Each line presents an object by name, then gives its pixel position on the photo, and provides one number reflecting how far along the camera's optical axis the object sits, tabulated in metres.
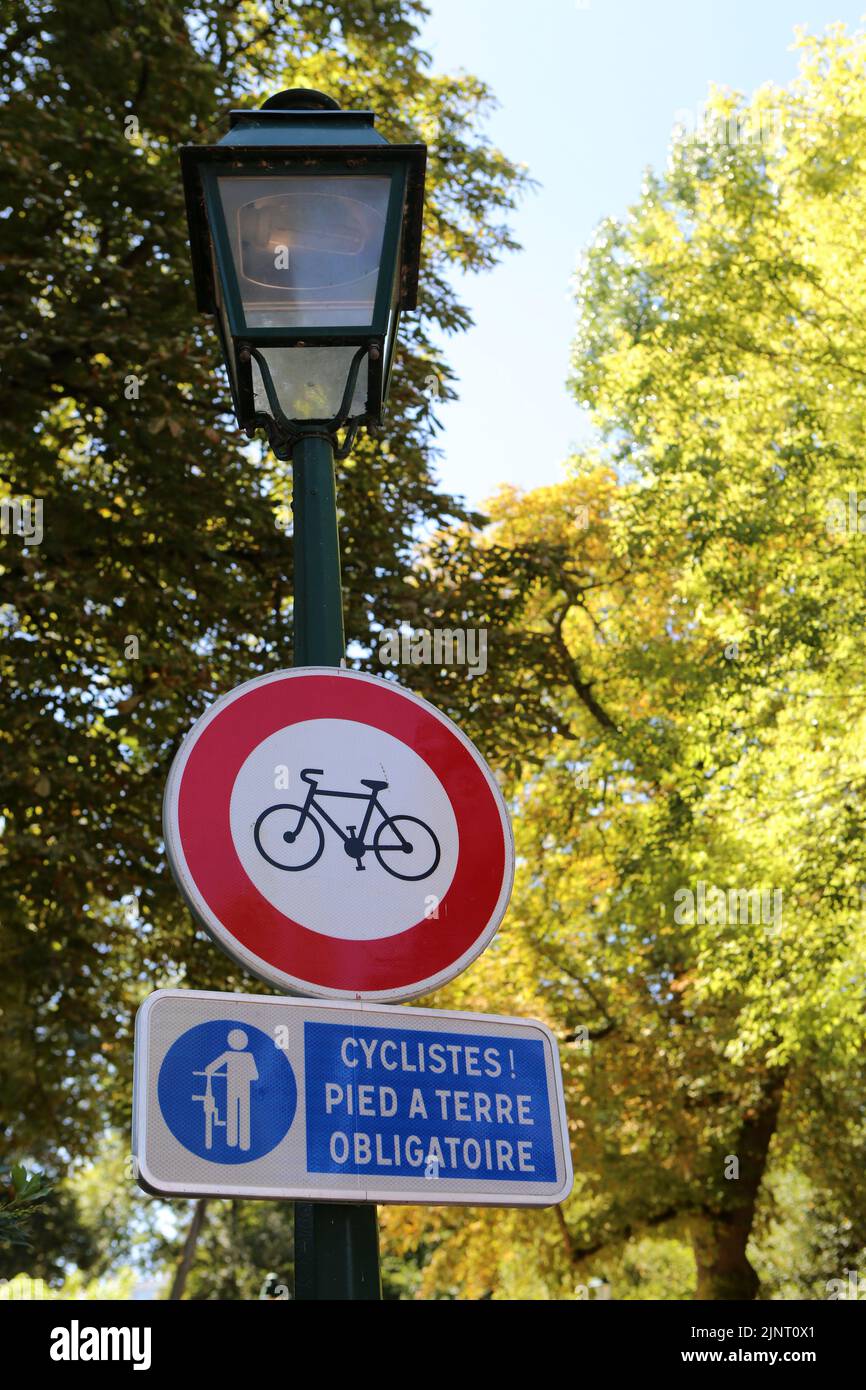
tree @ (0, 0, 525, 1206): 9.70
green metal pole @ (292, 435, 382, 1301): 2.25
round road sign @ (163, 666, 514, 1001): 2.33
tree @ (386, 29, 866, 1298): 11.88
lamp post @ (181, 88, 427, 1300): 3.31
